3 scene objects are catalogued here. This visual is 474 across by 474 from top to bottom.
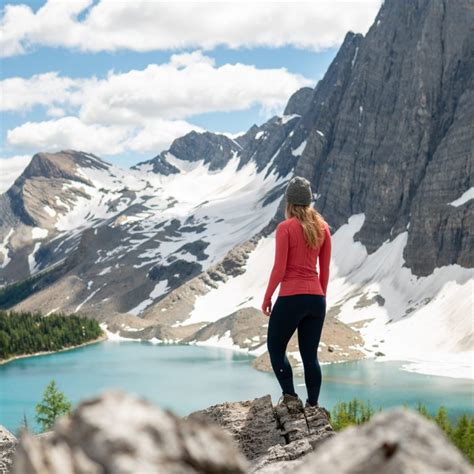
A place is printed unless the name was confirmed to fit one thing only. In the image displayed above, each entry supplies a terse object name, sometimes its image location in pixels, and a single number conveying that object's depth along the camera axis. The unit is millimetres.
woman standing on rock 10719
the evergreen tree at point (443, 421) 57438
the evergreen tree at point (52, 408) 59897
